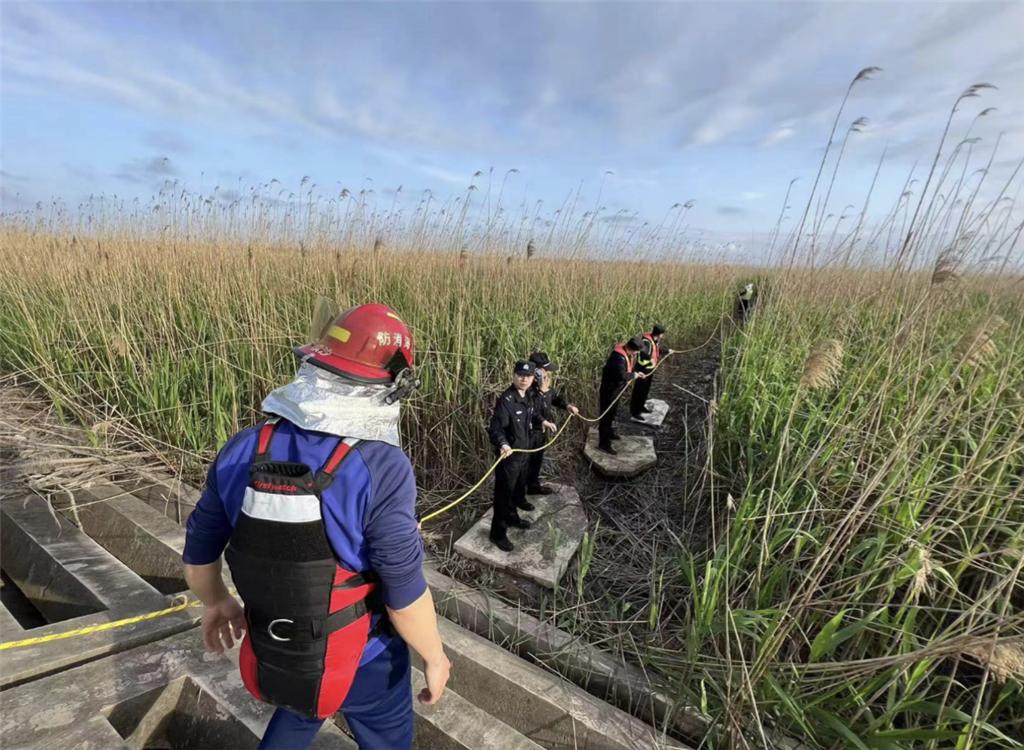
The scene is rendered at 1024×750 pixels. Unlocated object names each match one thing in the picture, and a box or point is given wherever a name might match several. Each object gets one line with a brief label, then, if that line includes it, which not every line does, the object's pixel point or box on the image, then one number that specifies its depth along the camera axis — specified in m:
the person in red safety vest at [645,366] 4.60
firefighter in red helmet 1.05
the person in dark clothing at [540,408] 3.15
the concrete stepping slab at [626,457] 3.88
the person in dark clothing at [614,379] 4.12
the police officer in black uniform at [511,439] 2.95
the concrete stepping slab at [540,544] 2.79
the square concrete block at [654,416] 5.02
